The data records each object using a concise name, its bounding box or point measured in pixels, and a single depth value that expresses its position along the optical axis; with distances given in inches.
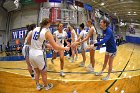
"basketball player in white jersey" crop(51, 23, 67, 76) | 134.0
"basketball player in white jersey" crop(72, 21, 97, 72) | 149.2
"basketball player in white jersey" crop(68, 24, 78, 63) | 130.9
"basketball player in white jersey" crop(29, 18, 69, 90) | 118.2
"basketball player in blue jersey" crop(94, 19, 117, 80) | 138.7
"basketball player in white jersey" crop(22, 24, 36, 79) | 122.5
